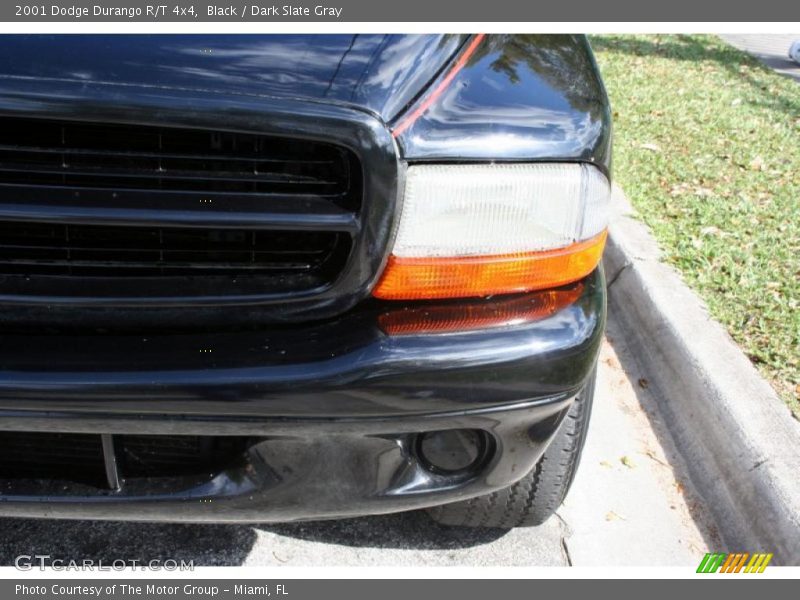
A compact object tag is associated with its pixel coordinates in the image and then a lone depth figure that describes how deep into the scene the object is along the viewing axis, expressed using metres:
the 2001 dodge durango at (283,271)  1.45
